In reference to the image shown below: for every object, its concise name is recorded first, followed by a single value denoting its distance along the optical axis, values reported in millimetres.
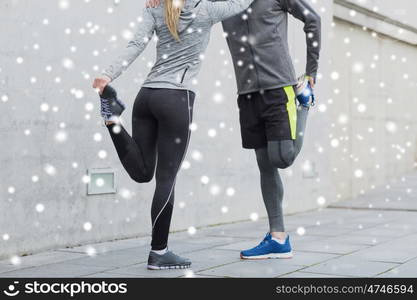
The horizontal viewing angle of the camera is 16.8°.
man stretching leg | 9383
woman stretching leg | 8469
